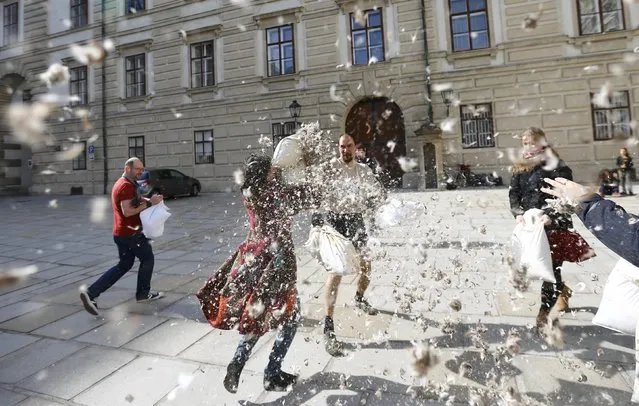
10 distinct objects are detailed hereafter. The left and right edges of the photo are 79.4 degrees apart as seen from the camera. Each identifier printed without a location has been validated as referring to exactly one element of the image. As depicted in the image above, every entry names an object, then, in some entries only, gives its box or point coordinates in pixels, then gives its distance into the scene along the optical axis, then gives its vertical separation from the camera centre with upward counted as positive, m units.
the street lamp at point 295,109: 16.97 +5.24
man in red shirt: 4.40 -0.06
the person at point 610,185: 11.96 +0.80
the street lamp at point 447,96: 15.87 +5.00
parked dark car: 17.03 +2.21
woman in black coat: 3.33 -0.03
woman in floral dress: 2.65 -0.38
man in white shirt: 3.67 +0.24
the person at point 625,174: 11.60 +1.07
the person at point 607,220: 1.82 -0.05
